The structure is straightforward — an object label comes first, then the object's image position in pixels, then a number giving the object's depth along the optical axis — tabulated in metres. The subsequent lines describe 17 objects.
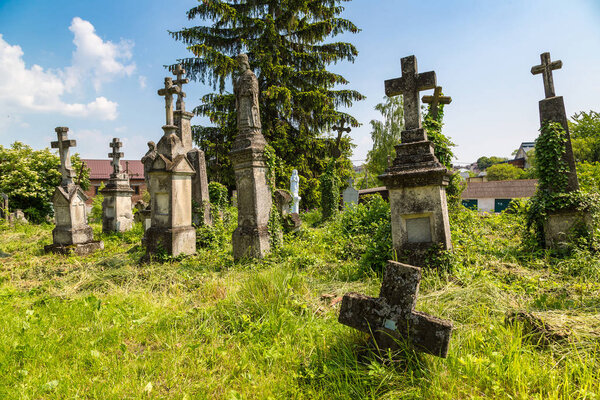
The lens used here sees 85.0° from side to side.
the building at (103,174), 40.89
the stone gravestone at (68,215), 8.25
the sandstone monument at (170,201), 6.35
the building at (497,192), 30.39
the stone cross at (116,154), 12.23
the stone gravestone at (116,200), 11.84
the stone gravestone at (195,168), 7.55
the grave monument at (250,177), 5.80
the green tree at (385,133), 27.34
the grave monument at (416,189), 4.34
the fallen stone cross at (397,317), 2.06
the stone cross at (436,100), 7.30
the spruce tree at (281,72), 16.56
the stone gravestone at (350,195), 14.73
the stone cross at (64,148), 8.59
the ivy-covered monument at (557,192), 5.45
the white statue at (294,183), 14.28
